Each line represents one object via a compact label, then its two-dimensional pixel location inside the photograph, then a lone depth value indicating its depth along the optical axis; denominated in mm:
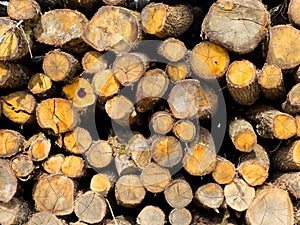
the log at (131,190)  3105
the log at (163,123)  2965
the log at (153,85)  3004
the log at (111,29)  3049
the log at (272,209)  3006
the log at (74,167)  3203
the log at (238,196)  3047
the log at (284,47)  2941
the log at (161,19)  2986
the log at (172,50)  2977
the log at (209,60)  2977
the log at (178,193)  3054
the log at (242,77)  2920
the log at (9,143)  3188
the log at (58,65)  3100
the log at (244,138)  2980
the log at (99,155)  3174
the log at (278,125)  2969
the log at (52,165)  3219
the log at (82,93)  3164
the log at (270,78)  2934
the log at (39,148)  3172
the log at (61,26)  3119
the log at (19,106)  3211
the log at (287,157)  3043
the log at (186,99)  2967
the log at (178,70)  3033
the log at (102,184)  3182
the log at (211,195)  3049
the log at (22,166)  3184
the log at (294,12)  2986
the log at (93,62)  3121
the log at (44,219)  3146
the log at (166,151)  3002
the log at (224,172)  3041
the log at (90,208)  3139
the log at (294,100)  2972
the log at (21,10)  3021
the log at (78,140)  3191
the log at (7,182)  3180
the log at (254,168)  3051
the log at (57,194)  3174
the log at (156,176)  3053
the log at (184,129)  2965
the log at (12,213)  3228
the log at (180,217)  3045
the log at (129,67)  3014
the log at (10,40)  3057
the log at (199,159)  3018
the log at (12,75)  3135
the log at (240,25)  2895
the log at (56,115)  3163
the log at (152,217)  3078
